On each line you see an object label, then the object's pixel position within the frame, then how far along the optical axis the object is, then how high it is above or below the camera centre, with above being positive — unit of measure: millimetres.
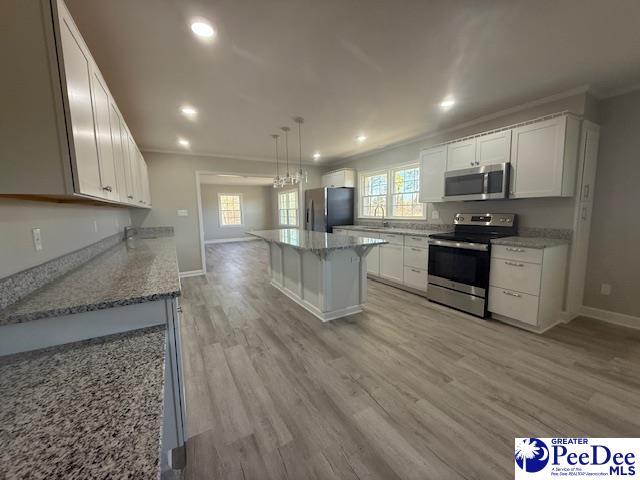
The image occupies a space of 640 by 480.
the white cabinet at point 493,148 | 2980 +739
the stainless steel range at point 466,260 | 2963 -582
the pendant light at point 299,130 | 3404 +1218
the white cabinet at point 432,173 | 3660 +557
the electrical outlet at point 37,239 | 1403 -124
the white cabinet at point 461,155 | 3305 +739
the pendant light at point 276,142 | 3832 +1214
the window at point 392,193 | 4550 +371
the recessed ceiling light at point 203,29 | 1683 +1220
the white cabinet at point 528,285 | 2598 -766
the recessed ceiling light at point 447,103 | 2881 +1231
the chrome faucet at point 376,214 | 5055 -33
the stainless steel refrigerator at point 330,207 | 5445 +122
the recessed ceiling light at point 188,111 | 2986 +1216
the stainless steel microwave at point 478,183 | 2990 +348
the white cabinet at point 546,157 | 2619 +555
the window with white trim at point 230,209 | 10047 +194
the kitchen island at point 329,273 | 2891 -711
